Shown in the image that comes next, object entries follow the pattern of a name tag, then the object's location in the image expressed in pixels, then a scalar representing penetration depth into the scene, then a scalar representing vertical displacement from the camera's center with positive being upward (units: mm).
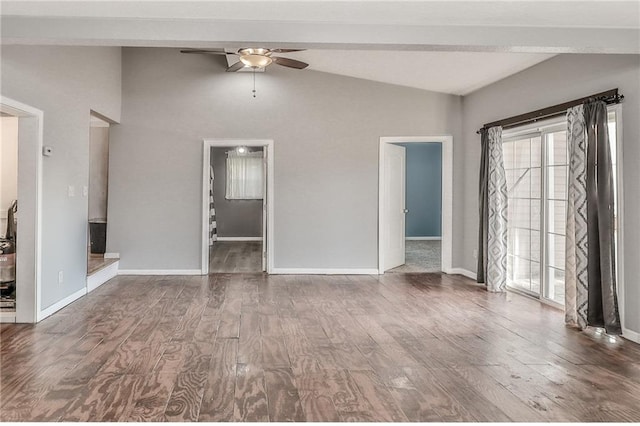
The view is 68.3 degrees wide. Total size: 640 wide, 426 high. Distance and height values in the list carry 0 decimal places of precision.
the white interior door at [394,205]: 7184 +149
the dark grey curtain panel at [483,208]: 6004 +98
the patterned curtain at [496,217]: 5824 -15
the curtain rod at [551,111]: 4008 +1079
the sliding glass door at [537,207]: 5031 +99
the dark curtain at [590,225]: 3943 -79
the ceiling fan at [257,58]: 4855 +1667
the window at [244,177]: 11383 +895
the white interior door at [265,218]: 6992 -59
